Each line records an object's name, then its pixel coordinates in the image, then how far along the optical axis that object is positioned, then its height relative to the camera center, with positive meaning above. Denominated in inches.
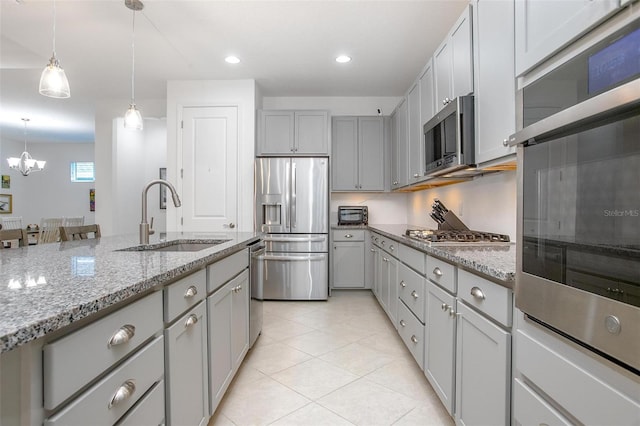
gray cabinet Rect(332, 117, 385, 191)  176.4 +31.8
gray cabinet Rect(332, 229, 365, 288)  169.3 -23.9
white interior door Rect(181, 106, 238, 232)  161.9 +21.1
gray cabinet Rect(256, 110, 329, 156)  166.6 +38.0
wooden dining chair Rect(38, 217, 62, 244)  189.2 -11.8
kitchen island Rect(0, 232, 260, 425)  24.0 -11.8
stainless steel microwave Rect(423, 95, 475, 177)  80.6 +20.2
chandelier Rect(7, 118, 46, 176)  230.5 +35.3
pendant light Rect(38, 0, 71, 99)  79.7 +32.1
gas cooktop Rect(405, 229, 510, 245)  80.7 -6.3
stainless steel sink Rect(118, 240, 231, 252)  84.5 -8.6
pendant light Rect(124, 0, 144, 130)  98.3 +34.2
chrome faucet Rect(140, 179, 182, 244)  77.1 -1.4
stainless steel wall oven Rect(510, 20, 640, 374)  26.3 +1.2
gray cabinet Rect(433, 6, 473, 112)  80.8 +40.9
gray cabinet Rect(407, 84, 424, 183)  123.0 +29.9
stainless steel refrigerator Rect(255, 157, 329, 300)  157.4 -0.6
